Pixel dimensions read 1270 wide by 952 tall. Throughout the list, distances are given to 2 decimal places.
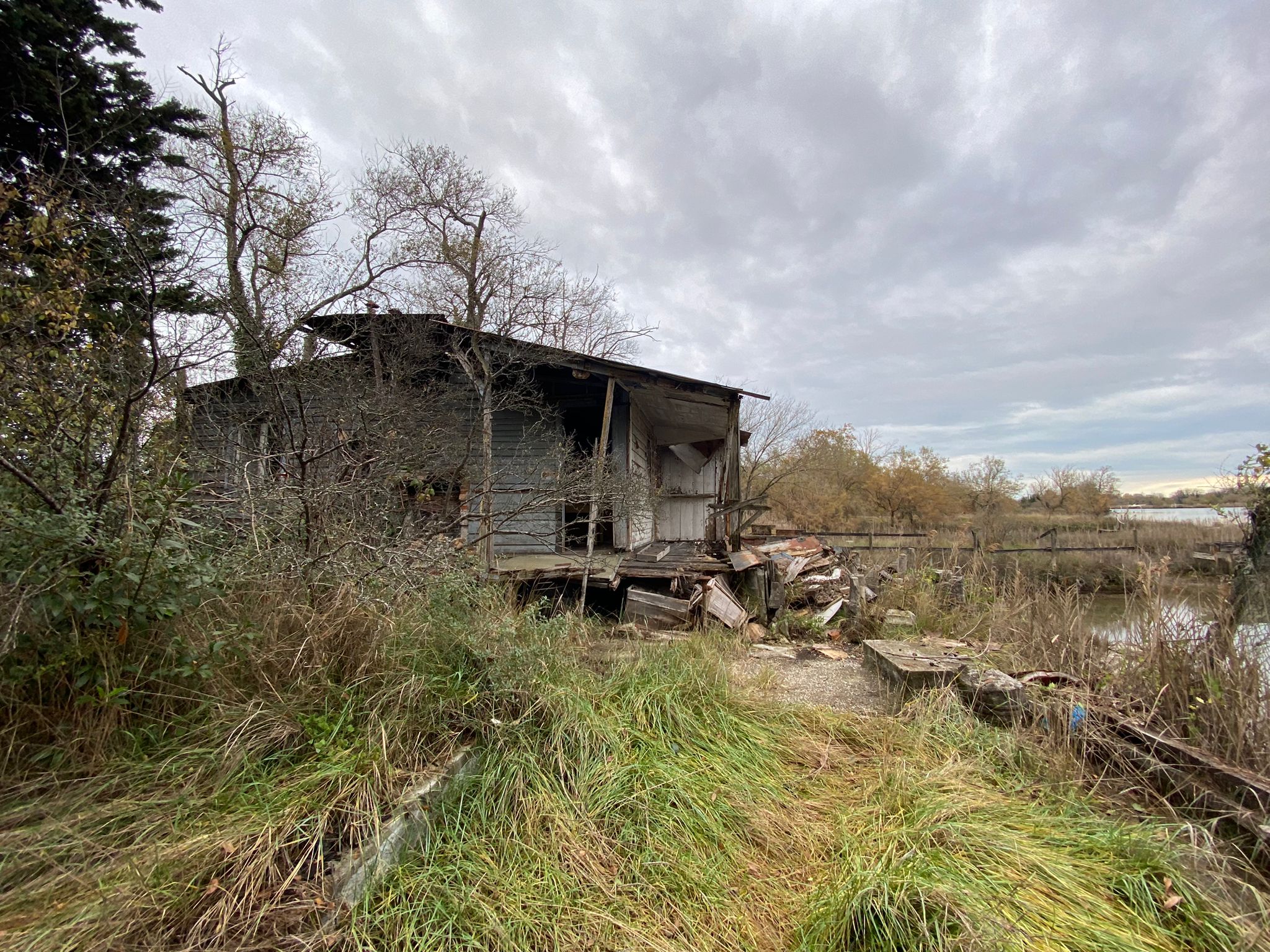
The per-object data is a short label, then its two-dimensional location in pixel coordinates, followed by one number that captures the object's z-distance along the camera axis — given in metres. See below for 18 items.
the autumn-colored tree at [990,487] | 32.30
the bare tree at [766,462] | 22.56
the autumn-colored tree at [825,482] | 27.19
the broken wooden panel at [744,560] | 7.84
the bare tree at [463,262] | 9.28
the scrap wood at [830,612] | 7.21
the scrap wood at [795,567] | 9.16
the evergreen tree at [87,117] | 4.58
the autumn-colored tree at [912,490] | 28.50
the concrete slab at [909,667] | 4.12
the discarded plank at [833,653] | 5.85
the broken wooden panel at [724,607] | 6.67
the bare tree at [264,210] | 8.70
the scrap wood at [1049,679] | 3.77
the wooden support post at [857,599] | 6.95
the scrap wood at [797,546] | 11.11
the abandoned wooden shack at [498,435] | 4.51
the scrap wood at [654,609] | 6.60
